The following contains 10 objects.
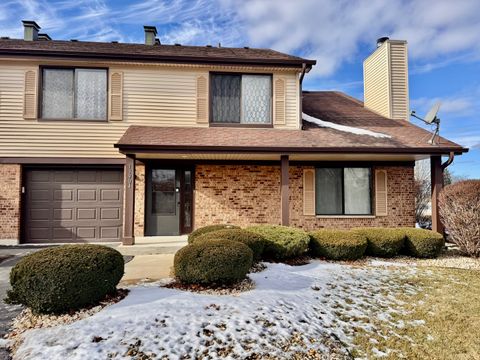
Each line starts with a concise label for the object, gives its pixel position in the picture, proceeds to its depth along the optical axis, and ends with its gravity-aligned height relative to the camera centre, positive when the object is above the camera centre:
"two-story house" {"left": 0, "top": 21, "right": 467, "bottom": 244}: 8.70 +1.22
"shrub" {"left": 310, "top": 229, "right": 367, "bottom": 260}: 6.81 -1.27
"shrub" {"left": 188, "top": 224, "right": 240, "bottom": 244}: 7.02 -0.96
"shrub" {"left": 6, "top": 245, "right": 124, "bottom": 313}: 3.38 -1.06
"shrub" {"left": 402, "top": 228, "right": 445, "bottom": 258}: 7.23 -1.30
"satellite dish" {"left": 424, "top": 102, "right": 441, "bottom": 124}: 8.86 +2.33
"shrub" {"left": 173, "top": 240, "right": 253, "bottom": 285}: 4.38 -1.11
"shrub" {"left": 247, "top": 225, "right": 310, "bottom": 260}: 6.39 -1.12
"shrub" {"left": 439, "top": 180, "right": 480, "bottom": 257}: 7.14 -0.58
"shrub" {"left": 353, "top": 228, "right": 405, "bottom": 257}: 7.16 -1.24
